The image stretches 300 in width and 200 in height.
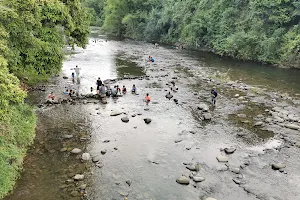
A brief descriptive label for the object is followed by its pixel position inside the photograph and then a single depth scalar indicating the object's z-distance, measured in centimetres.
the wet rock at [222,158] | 1777
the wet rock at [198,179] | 1568
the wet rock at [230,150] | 1873
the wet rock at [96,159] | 1741
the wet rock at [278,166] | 1696
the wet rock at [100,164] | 1693
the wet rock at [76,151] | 1811
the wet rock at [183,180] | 1548
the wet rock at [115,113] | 2466
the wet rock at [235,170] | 1657
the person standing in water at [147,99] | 2795
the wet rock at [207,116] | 2411
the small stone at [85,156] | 1745
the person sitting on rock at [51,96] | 2689
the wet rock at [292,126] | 2233
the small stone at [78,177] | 1539
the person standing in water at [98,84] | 2967
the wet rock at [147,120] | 2326
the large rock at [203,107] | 2605
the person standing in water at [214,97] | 2716
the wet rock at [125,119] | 2338
